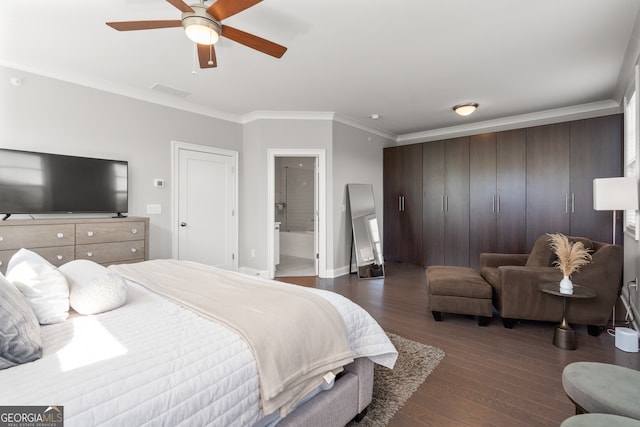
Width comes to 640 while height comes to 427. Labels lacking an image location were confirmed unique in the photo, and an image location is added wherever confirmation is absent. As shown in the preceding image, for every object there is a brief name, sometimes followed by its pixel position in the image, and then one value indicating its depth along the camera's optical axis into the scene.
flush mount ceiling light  4.38
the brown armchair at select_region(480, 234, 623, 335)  2.67
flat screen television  2.94
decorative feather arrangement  2.51
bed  0.84
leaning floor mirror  5.06
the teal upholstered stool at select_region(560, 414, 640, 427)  1.00
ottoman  2.95
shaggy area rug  1.72
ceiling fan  1.87
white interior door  4.37
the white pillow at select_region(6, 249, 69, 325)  1.28
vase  2.50
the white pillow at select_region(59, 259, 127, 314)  1.40
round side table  2.48
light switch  4.00
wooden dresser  2.70
